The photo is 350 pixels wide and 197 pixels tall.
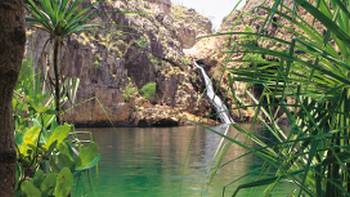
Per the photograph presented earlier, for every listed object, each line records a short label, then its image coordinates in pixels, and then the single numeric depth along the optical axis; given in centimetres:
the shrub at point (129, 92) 3088
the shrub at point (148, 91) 3195
